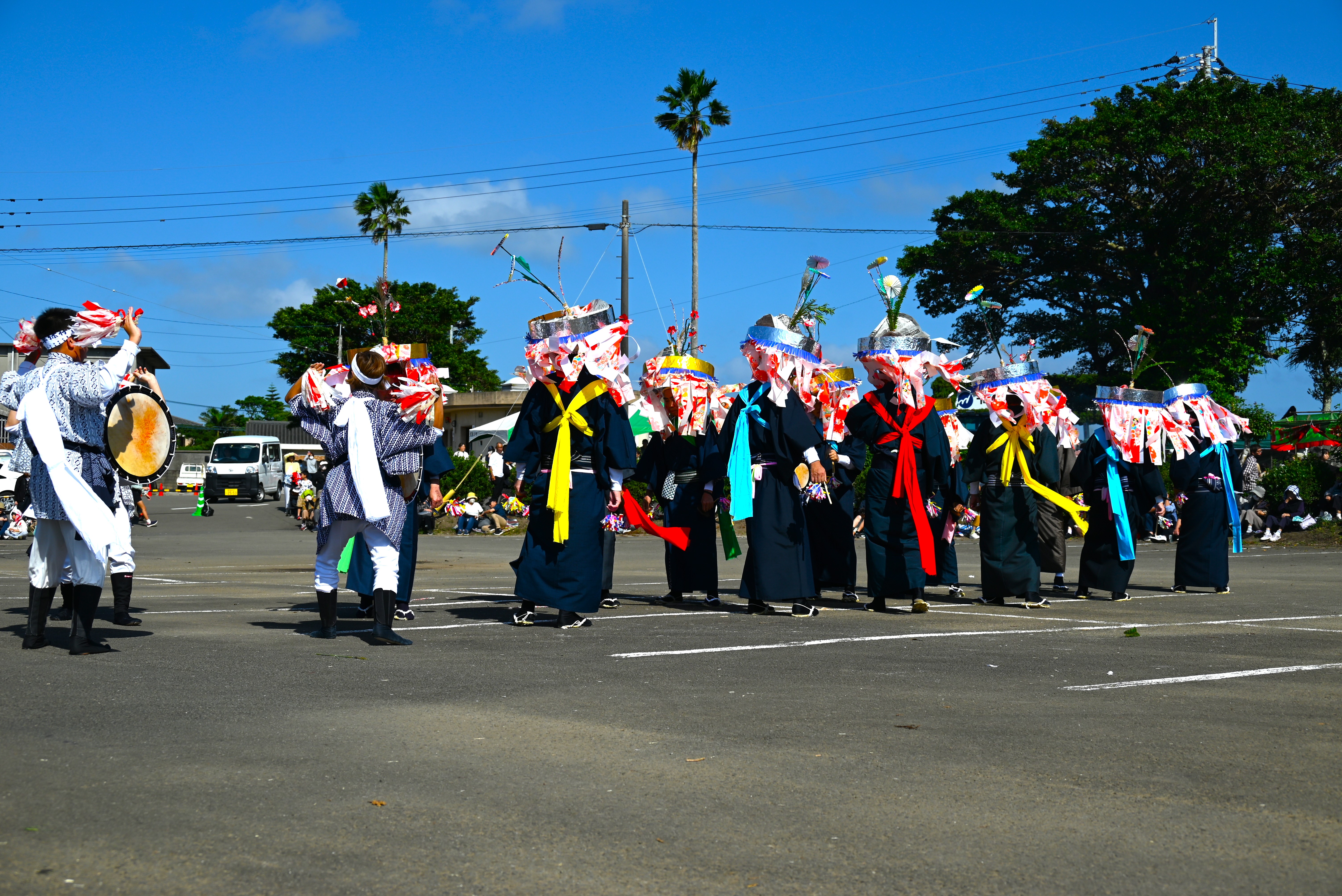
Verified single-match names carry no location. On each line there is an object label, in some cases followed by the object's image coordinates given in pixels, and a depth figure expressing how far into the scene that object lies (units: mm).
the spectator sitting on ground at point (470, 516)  25828
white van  44219
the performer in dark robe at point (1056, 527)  13008
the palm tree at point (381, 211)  53312
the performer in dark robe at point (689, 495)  10922
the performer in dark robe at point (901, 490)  10602
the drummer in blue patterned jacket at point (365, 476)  7926
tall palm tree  39781
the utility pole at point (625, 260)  34188
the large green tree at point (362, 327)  57219
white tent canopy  27797
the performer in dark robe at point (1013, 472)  11305
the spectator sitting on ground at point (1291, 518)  22719
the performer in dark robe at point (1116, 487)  12203
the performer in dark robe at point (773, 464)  10070
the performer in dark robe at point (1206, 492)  12930
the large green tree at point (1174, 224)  35375
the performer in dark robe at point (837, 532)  11141
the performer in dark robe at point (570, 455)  9031
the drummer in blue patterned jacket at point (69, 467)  7238
